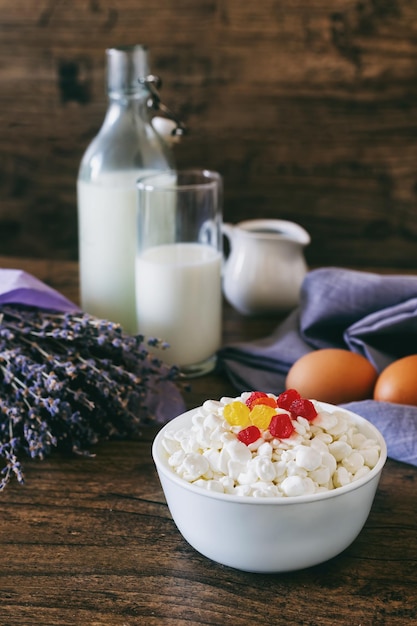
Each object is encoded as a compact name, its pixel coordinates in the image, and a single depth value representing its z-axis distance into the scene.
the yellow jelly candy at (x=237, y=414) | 0.86
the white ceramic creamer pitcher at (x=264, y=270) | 1.54
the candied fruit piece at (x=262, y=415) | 0.85
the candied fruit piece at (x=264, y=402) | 0.88
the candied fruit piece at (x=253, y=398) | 0.89
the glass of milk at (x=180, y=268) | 1.31
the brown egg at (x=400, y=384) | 1.12
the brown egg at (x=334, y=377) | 1.16
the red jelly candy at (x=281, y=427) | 0.84
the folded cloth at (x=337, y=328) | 1.27
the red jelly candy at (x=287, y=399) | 0.89
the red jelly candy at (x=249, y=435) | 0.83
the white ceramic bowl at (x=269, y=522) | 0.77
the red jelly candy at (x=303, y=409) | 0.87
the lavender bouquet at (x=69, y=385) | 1.05
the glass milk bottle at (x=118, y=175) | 1.35
